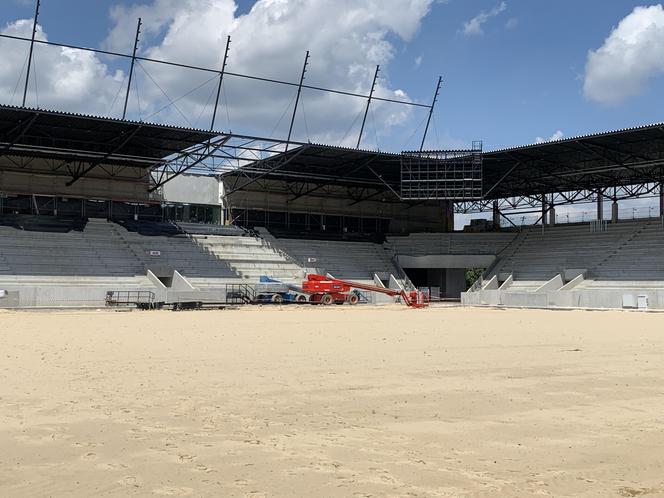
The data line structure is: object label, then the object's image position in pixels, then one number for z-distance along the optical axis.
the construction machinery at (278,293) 46.53
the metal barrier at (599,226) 58.88
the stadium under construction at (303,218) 44.03
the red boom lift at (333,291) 47.69
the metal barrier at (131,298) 39.34
